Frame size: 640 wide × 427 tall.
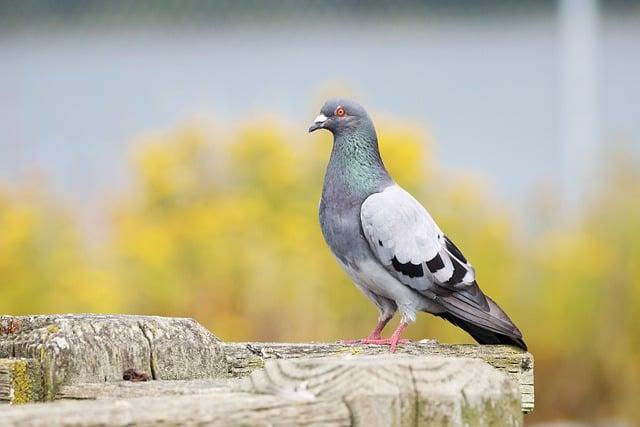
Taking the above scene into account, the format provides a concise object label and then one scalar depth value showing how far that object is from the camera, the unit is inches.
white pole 970.1
